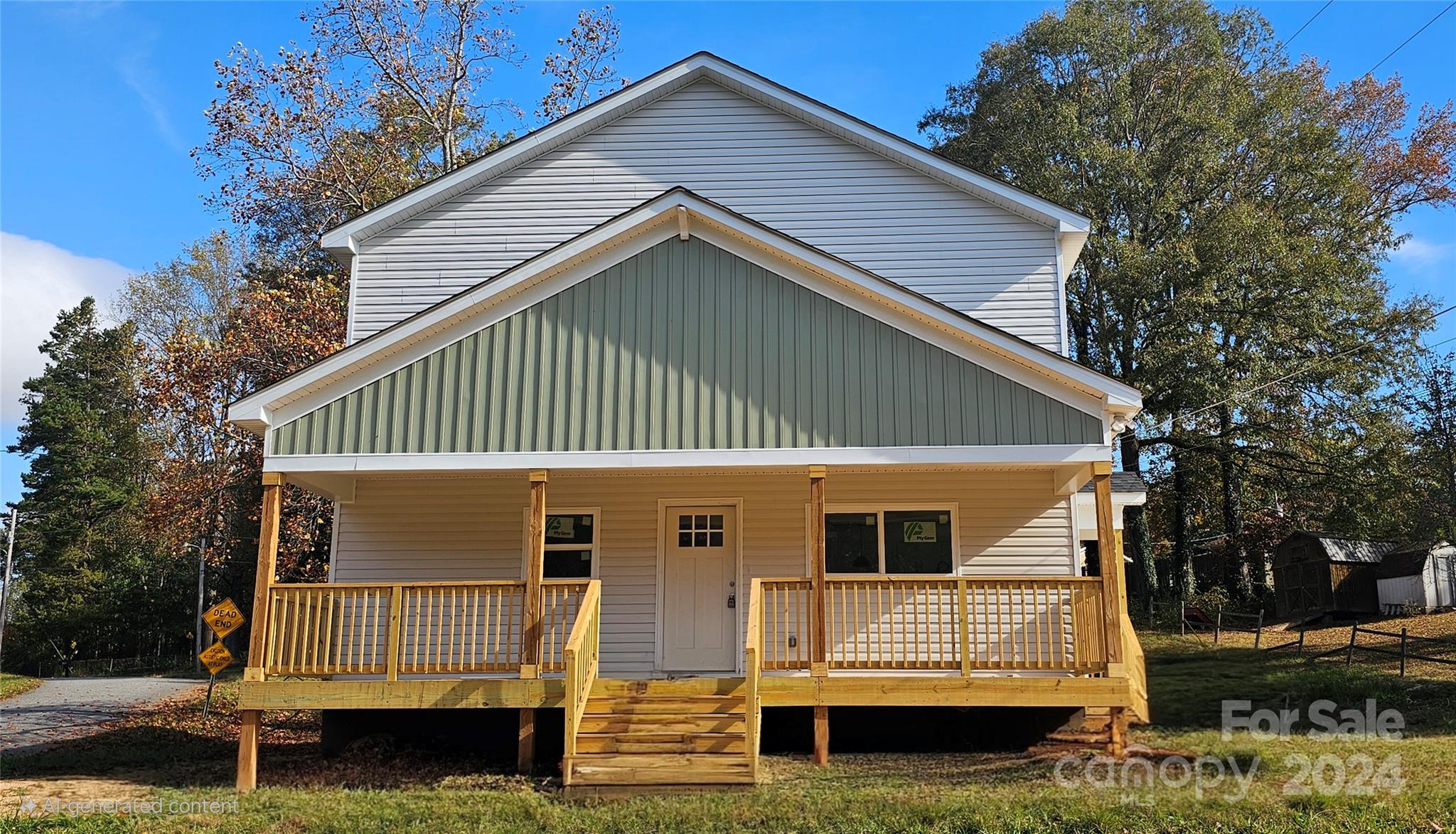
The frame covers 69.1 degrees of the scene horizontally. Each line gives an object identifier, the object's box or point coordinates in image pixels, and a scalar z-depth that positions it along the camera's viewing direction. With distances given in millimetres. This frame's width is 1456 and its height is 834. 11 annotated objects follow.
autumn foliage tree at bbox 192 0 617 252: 25156
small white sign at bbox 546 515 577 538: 13820
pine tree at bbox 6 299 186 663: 39969
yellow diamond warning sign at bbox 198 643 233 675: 15516
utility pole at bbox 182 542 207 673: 36000
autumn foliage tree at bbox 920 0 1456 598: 28750
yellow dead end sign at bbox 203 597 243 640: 15112
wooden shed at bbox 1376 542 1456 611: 25594
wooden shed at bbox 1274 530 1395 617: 27391
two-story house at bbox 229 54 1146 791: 10977
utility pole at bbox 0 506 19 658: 38125
